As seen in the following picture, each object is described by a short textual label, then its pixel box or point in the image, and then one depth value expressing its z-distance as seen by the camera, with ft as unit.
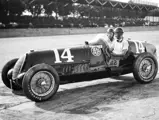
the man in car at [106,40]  19.22
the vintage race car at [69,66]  15.67
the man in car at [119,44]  20.47
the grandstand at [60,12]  139.74
